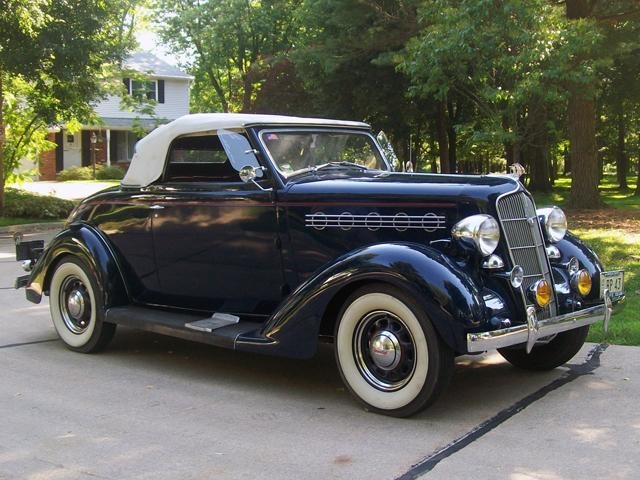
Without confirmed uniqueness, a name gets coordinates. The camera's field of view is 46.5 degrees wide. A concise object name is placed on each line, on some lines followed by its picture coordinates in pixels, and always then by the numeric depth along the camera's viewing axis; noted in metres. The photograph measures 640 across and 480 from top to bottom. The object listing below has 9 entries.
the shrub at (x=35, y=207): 19.64
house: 42.09
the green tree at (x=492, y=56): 12.43
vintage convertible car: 4.53
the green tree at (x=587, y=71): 13.31
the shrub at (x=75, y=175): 38.19
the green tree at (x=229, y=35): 35.25
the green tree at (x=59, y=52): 16.41
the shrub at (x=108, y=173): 38.75
